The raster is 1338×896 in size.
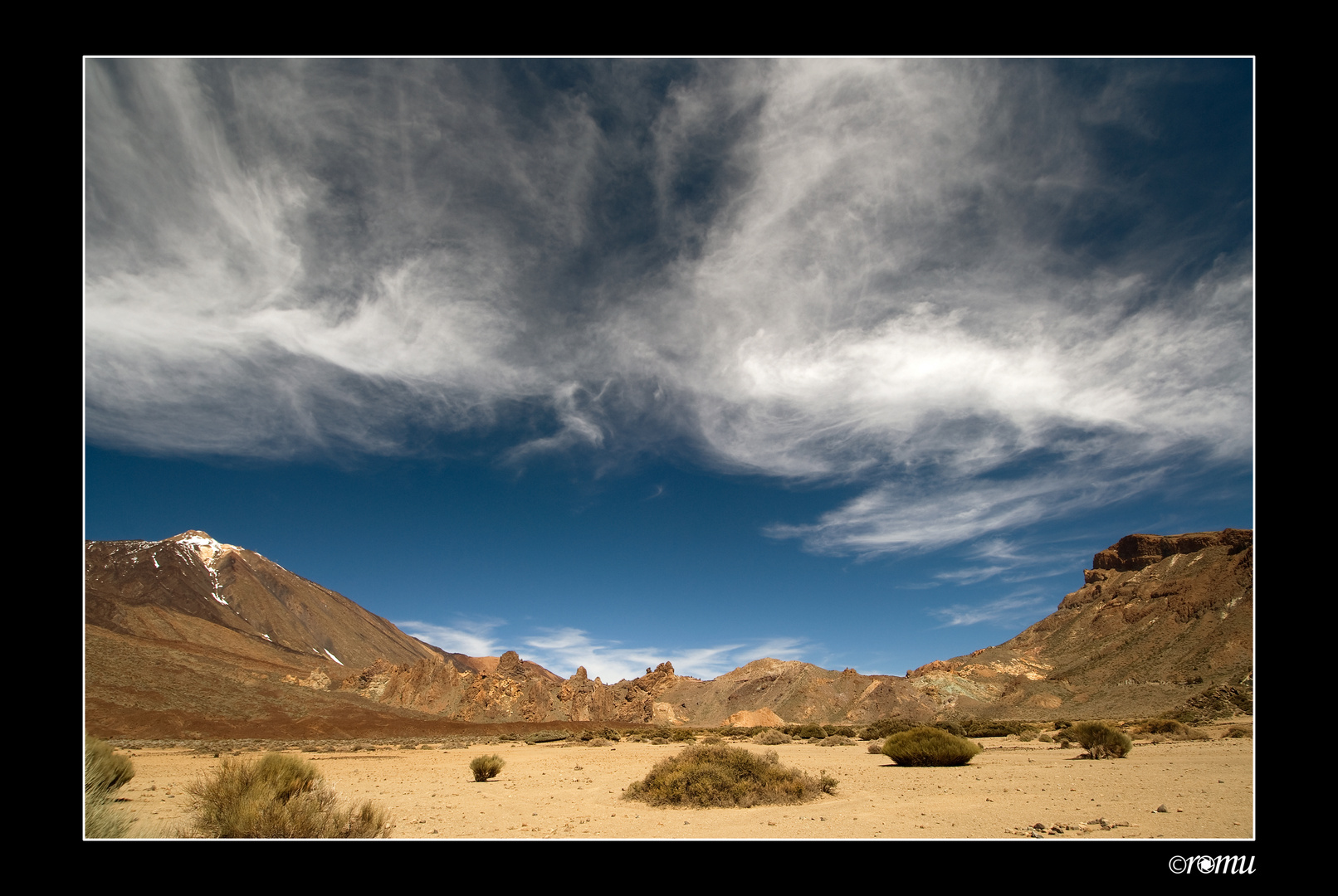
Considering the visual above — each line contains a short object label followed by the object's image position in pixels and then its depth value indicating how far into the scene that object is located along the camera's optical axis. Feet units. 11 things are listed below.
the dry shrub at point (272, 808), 27.50
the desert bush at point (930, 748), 71.26
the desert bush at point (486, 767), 68.13
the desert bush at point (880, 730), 142.71
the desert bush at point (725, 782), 42.93
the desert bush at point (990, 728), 144.56
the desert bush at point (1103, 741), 77.87
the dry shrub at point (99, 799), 24.09
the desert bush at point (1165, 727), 112.37
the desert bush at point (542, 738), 182.29
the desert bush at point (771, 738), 141.28
